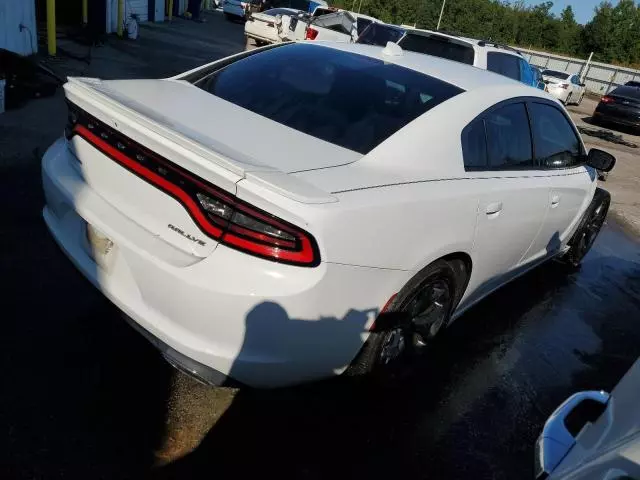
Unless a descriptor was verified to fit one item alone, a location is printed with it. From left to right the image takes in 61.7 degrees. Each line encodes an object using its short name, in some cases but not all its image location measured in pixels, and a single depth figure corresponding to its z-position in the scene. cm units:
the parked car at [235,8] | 2667
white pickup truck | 1304
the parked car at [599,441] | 116
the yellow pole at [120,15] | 1344
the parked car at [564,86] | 1992
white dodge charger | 193
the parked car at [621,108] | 1603
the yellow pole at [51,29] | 954
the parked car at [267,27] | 1622
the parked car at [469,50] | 845
